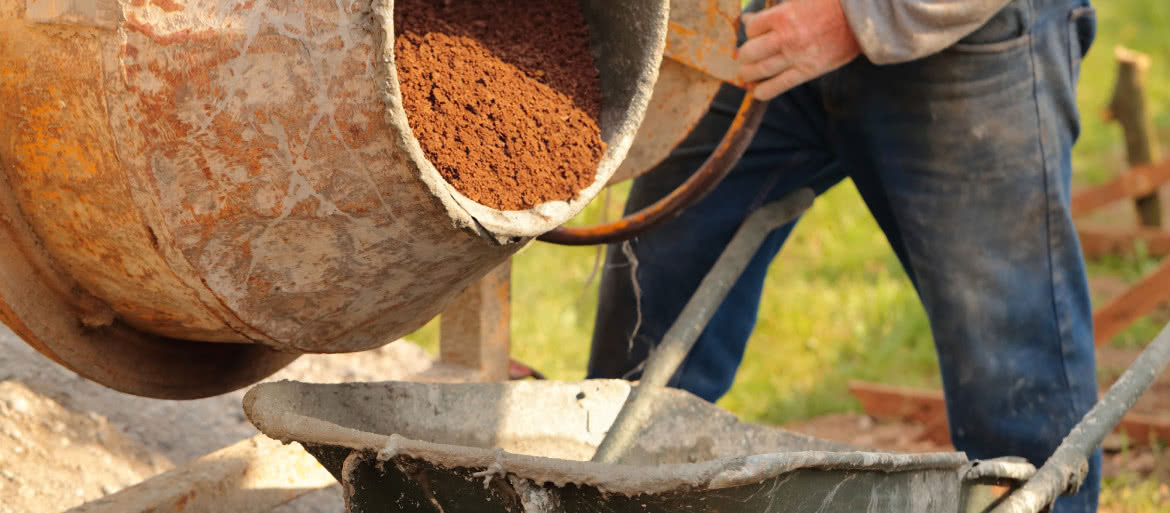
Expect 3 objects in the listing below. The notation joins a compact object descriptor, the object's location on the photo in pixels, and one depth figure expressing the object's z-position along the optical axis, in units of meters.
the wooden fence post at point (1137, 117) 5.31
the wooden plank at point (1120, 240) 5.16
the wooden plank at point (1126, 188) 5.28
